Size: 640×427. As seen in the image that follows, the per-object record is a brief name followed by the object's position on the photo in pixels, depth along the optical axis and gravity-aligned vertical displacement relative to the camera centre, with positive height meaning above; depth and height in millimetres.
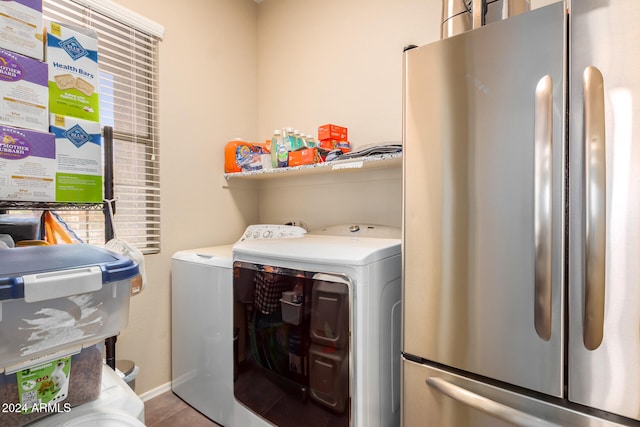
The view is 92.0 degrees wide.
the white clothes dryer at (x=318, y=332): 1219 -531
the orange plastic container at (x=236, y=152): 2250 +428
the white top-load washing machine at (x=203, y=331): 1675 -700
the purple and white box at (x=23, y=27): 826 +515
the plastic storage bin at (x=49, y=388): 732 -449
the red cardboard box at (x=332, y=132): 1987 +506
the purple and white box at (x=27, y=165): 838 +134
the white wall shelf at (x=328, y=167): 1625 +261
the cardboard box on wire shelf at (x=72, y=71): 920 +439
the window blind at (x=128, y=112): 1727 +610
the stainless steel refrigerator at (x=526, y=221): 805 -39
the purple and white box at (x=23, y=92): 821 +335
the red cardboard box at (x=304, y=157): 1881 +331
